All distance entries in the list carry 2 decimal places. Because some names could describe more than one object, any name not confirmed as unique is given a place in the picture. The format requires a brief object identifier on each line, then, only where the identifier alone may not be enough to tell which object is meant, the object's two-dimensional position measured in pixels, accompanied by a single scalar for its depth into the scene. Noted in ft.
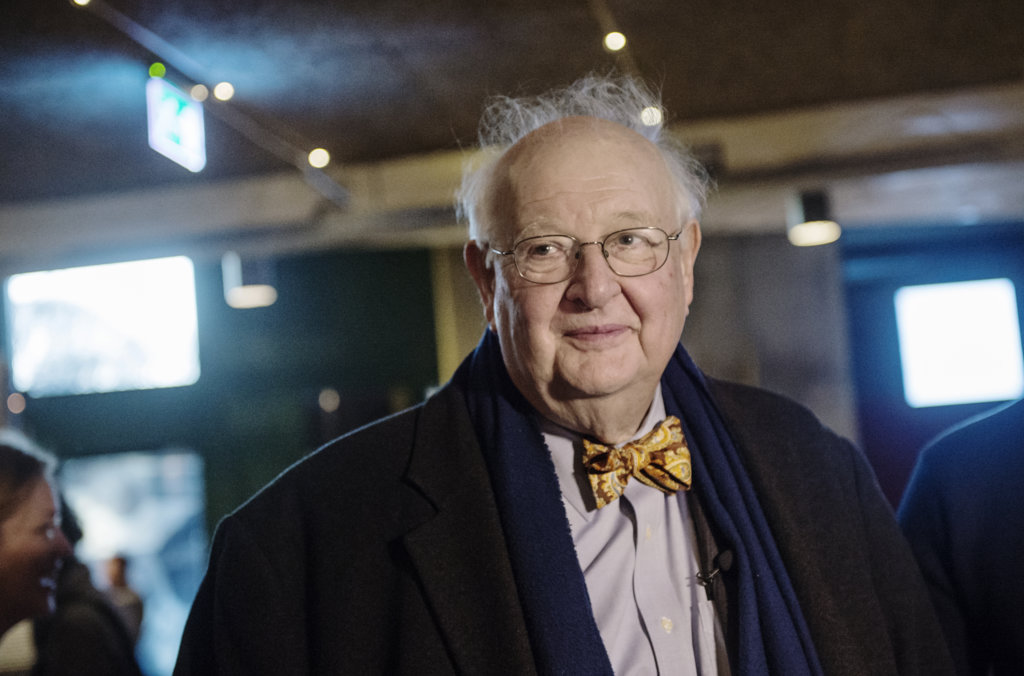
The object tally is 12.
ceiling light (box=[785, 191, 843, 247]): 19.74
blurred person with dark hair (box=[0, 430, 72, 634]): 5.21
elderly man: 4.92
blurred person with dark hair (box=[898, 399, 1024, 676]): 5.64
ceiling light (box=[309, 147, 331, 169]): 17.41
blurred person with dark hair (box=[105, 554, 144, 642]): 7.00
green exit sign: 7.97
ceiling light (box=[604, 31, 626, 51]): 11.86
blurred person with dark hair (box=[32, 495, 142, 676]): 5.58
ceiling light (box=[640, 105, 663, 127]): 6.24
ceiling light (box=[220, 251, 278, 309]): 21.16
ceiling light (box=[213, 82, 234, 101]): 11.05
